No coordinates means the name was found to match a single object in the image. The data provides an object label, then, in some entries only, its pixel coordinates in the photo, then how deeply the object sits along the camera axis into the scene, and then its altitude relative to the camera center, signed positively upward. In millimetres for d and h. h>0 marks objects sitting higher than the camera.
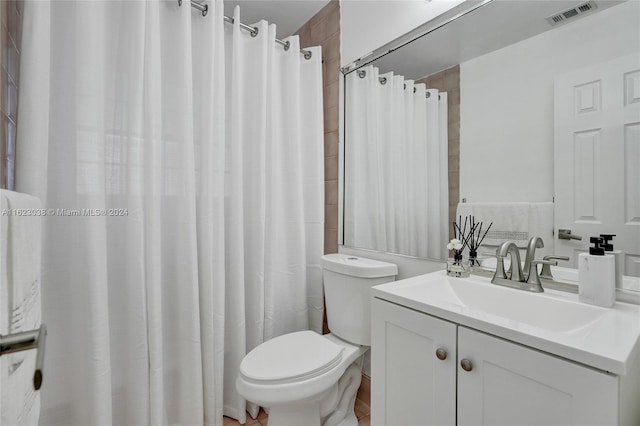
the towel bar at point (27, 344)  420 -184
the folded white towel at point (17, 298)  493 -155
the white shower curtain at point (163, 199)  1169 +67
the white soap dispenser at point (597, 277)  834 -183
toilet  1153 -617
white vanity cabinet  627 -415
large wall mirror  911 +339
